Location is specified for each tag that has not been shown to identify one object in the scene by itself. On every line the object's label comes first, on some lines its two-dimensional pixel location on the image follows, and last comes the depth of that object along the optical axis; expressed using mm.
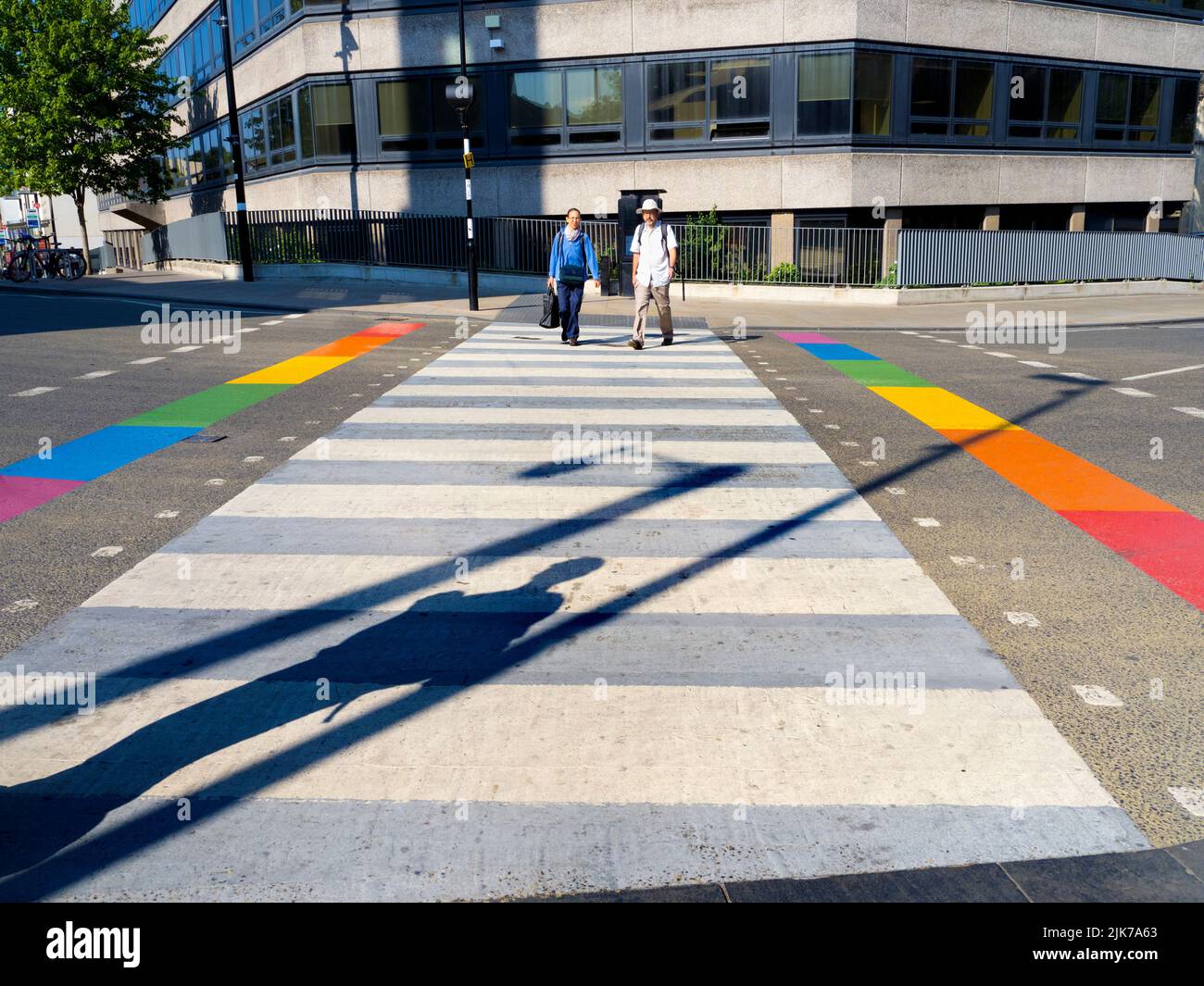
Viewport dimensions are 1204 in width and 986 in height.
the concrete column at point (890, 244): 25697
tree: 38469
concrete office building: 27016
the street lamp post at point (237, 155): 27375
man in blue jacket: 15203
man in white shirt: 14828
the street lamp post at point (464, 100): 20562
